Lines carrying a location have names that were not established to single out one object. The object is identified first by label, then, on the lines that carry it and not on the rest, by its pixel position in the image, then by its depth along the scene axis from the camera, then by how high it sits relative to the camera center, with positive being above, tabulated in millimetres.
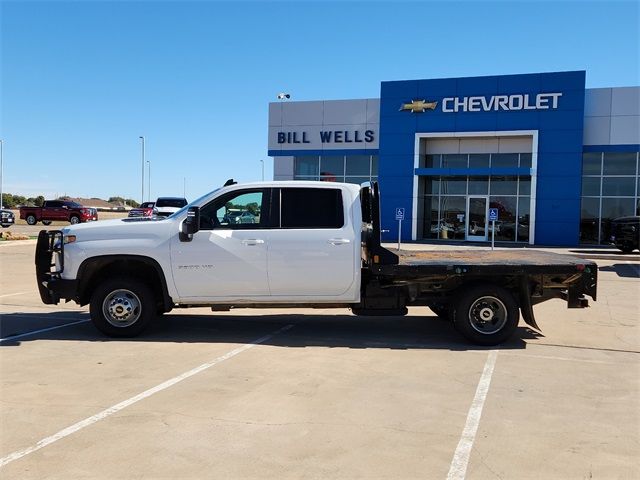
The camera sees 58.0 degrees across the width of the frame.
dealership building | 28625 +3634
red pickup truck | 39625 -67
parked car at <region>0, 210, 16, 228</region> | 36769 -530
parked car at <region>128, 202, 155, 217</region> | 28375 +44
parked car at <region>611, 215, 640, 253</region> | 22578 -347
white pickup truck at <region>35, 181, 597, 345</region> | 7367 -651
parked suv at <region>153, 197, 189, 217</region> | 25495 +513
